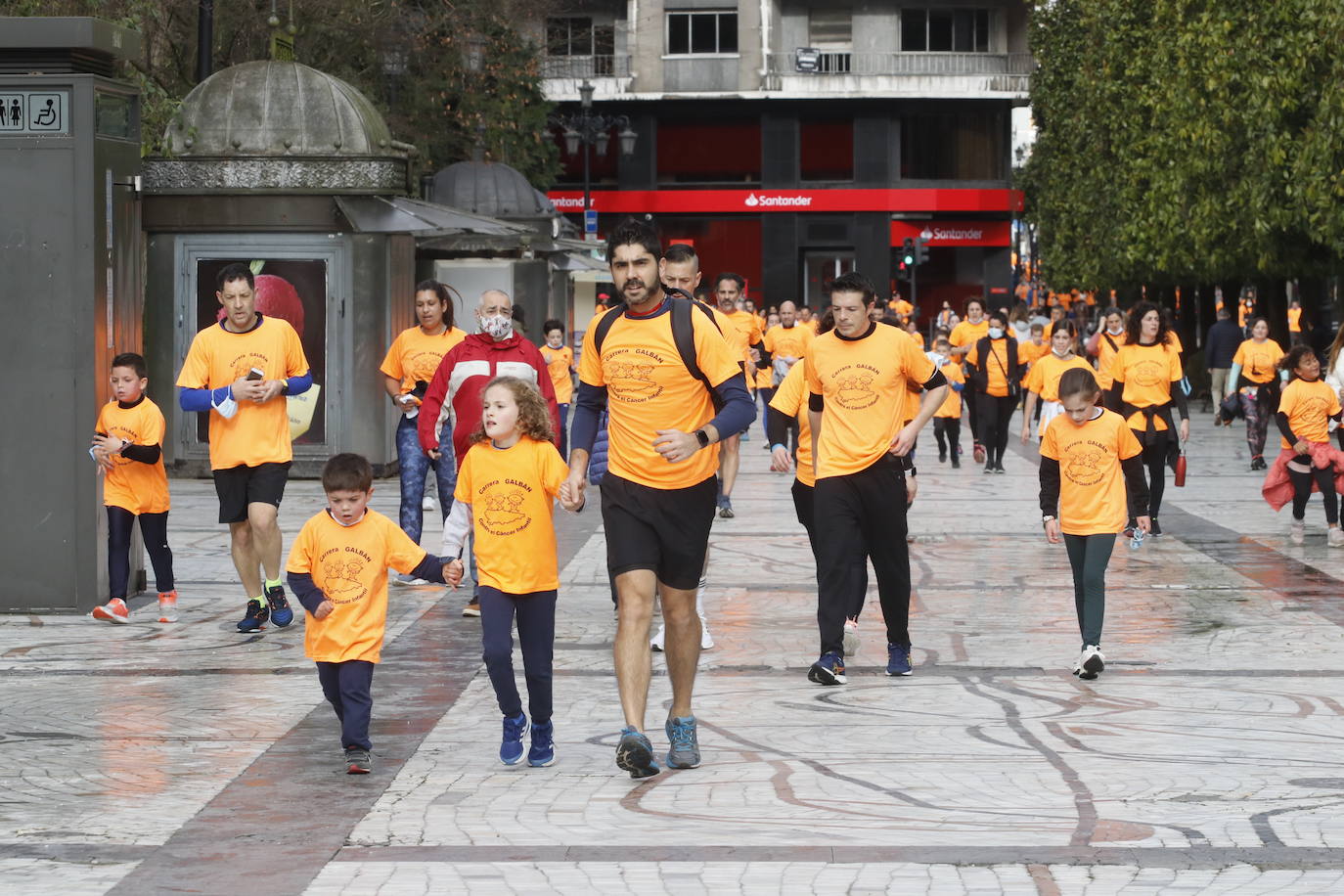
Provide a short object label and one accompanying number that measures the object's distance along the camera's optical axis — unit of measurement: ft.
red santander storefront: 196.24
